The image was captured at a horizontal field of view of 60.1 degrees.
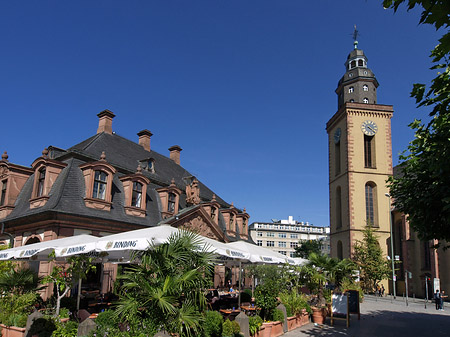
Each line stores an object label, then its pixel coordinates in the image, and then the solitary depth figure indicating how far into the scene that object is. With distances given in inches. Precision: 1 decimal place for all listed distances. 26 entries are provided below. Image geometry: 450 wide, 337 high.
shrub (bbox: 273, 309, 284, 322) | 539.5
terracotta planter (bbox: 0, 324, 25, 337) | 435.2
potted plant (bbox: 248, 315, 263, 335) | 465.4
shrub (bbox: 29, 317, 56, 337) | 409.4
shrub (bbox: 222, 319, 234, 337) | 429.3
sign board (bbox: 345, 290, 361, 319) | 681.0
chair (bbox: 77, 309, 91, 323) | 456.8
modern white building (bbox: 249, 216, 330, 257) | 4591.5
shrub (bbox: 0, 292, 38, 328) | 451.9
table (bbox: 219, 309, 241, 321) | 526.9
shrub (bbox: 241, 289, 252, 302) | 666.1
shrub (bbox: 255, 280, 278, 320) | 533.6
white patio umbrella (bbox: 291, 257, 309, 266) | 797.9
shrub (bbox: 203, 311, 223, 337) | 401.1
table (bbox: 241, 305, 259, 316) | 575.8
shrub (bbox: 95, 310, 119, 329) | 370.3
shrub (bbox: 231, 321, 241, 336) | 433.1
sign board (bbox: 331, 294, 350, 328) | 647.1
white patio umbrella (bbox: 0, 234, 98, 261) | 506.0
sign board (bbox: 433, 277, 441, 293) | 1359.5
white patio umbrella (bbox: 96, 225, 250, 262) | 401.8
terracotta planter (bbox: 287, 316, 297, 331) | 582.3
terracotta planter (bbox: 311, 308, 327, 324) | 677.9
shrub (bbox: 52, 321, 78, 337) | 396.2
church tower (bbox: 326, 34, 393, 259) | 1914.4
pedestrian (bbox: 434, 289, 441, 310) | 1080.2
